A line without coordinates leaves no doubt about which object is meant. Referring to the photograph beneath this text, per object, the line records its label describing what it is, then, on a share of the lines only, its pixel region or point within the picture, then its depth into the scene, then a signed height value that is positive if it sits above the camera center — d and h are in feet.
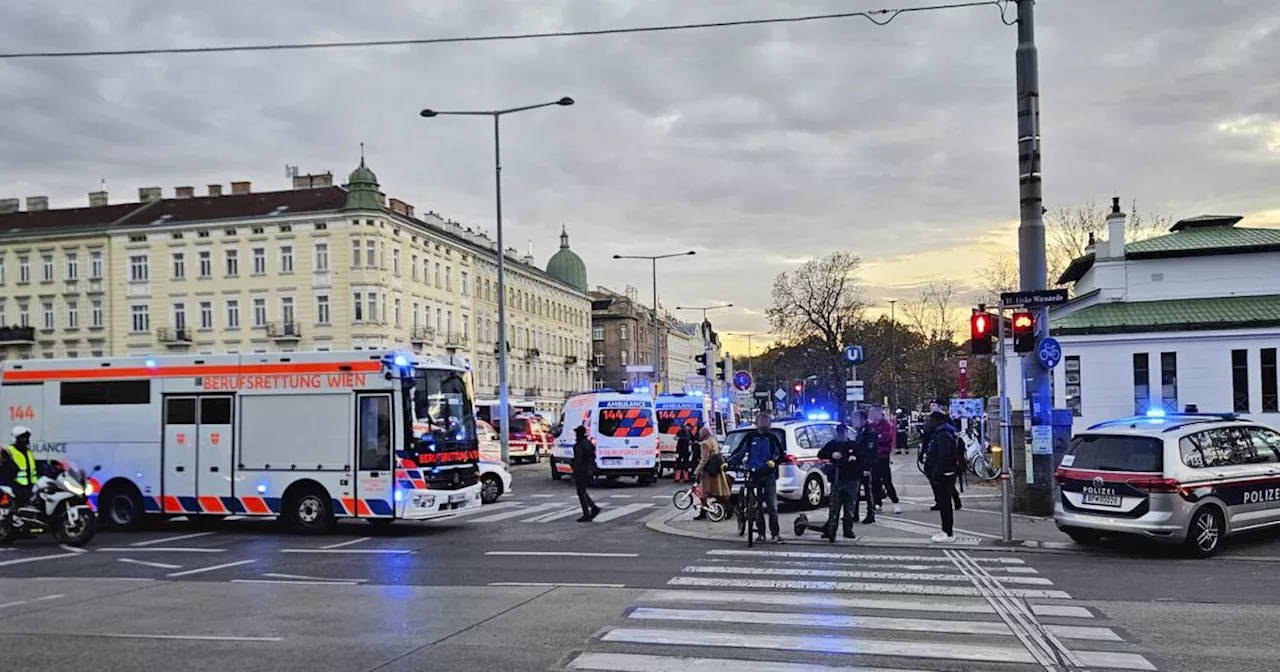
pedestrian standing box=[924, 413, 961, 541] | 49.67 -4.57
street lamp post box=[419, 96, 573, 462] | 114.32 +10.76
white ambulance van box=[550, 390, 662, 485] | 95.04 -5.01
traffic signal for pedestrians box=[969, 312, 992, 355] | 50.24 +1.93
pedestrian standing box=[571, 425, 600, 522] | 60.75 -5.20
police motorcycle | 52.65 -6.36
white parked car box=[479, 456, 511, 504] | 75.41 -7.26
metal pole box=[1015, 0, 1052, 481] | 53.78 +9.19
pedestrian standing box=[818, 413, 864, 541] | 48.26 -4.69
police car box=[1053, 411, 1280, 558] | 42.86 -4.71
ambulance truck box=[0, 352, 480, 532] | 54.65 -2.64
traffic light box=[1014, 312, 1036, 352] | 49.67 +1.98
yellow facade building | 215.51 +23.31
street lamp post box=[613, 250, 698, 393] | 187.78 +16.53
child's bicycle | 58.59 -7.28
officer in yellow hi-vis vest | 54.03 -4.07
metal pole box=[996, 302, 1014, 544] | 47.12 -4.79
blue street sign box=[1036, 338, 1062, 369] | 53.93 +0.90
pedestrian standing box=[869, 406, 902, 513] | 62.75 -5.34
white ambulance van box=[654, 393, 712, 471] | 108.37 -4.37
